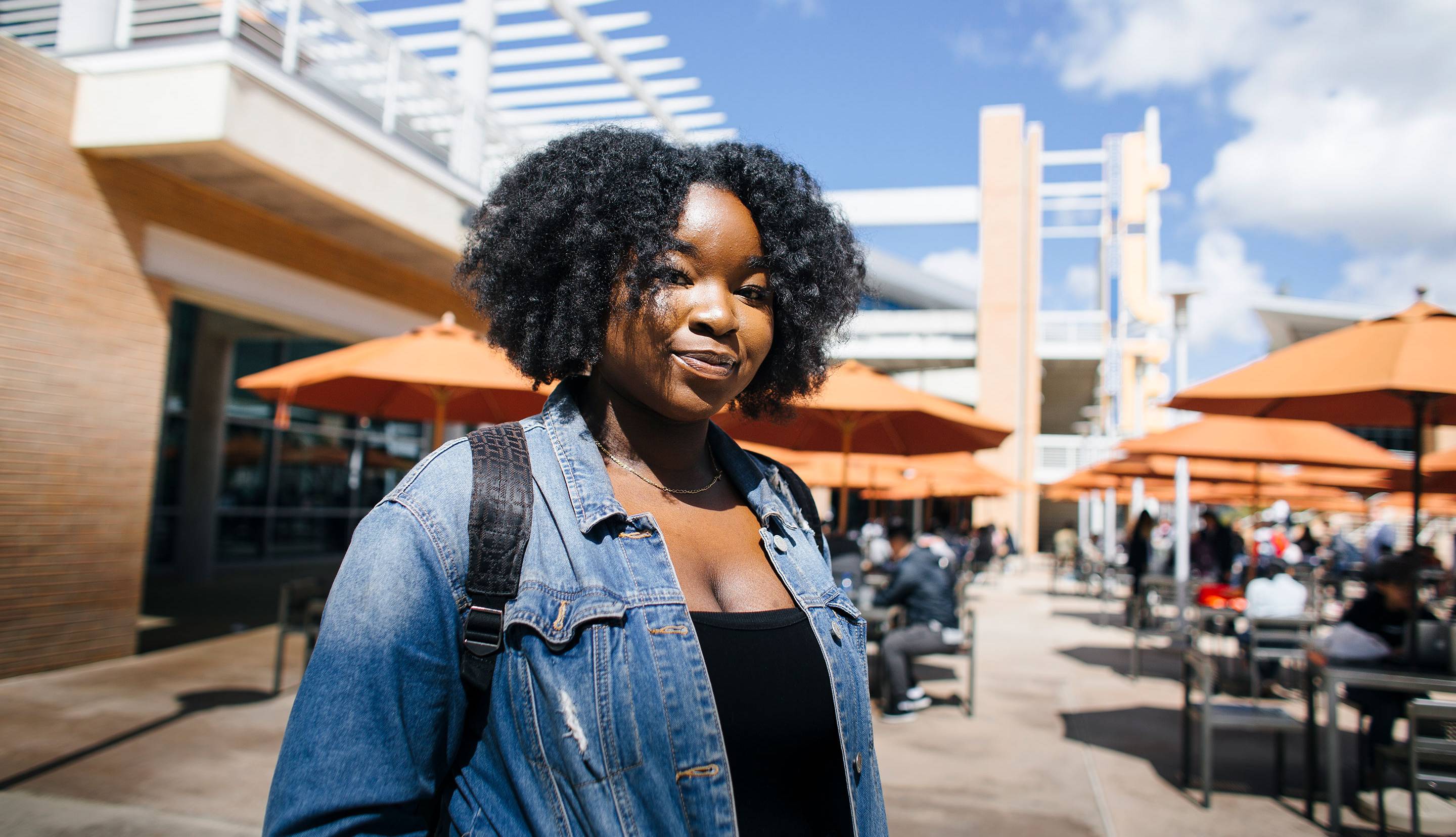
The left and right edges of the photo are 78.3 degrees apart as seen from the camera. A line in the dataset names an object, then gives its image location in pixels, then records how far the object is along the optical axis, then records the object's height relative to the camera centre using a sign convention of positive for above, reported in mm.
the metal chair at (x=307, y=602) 6105 -937
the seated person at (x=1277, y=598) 7391 -600
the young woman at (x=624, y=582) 1026 -127
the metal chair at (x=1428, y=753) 3914 -960
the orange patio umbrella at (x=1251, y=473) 11477 +698
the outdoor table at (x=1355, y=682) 4285 -727
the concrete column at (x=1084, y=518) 30281 -126
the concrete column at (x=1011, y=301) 32094 +7605
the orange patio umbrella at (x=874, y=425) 6934 +722
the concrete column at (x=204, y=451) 12508 +195
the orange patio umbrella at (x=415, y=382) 5832 +700
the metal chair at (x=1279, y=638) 6785 -853
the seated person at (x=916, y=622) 6750 -921
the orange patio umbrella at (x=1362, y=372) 4520 +847
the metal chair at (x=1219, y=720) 4797 -1058
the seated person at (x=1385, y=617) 5090 -534
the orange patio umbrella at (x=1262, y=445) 8062 +733
